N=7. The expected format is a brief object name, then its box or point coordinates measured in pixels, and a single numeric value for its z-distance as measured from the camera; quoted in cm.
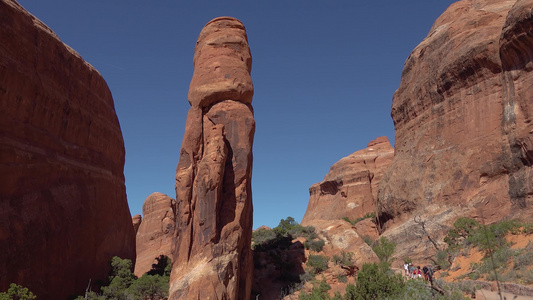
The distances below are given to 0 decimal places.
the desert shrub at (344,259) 2733
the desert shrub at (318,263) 2786
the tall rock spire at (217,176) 2006
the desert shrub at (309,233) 3330
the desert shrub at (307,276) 2676
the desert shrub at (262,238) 3488
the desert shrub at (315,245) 3086
